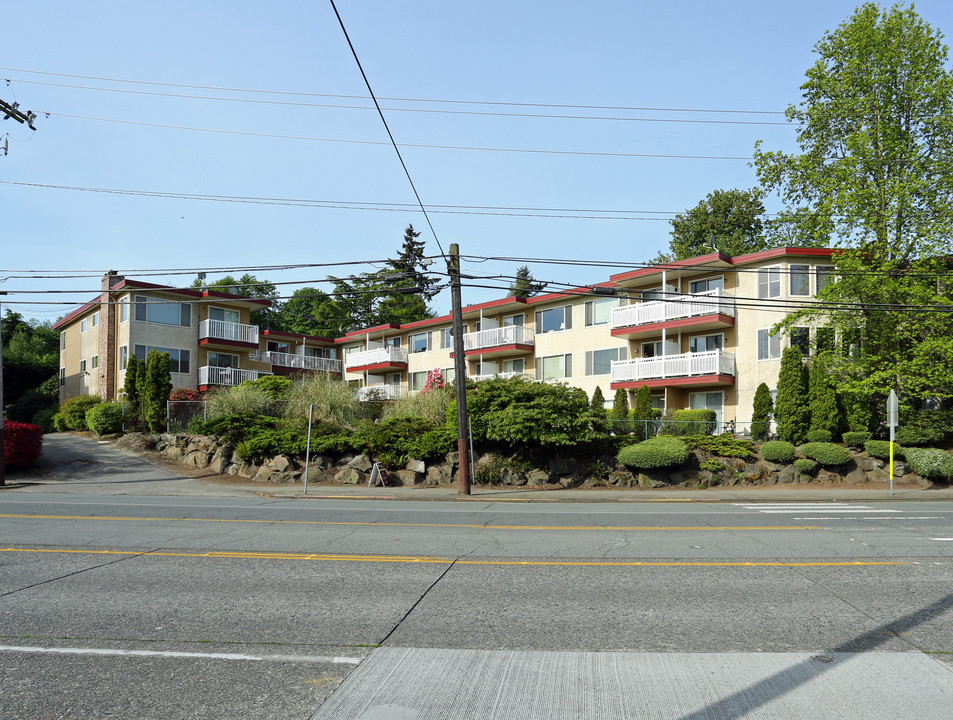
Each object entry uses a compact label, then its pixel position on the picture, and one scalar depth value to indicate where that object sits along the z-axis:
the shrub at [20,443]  23.62
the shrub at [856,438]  24.05
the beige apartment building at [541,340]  31.12
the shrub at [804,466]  23.06
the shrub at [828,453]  22.92
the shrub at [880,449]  23.09
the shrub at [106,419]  31.64
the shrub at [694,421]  28.20
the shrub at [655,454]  22.12
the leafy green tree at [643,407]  31.05
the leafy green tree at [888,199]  23.91
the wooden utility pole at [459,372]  20.16
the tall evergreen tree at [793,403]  25.70
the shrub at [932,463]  22.23
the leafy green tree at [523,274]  28.70
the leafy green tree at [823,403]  25.20
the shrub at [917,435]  23.61
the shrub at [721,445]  23.70
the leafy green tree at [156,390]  31.09
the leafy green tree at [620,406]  32.72
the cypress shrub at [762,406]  28.72
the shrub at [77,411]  35.47
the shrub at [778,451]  23.33
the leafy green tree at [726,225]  53.53
